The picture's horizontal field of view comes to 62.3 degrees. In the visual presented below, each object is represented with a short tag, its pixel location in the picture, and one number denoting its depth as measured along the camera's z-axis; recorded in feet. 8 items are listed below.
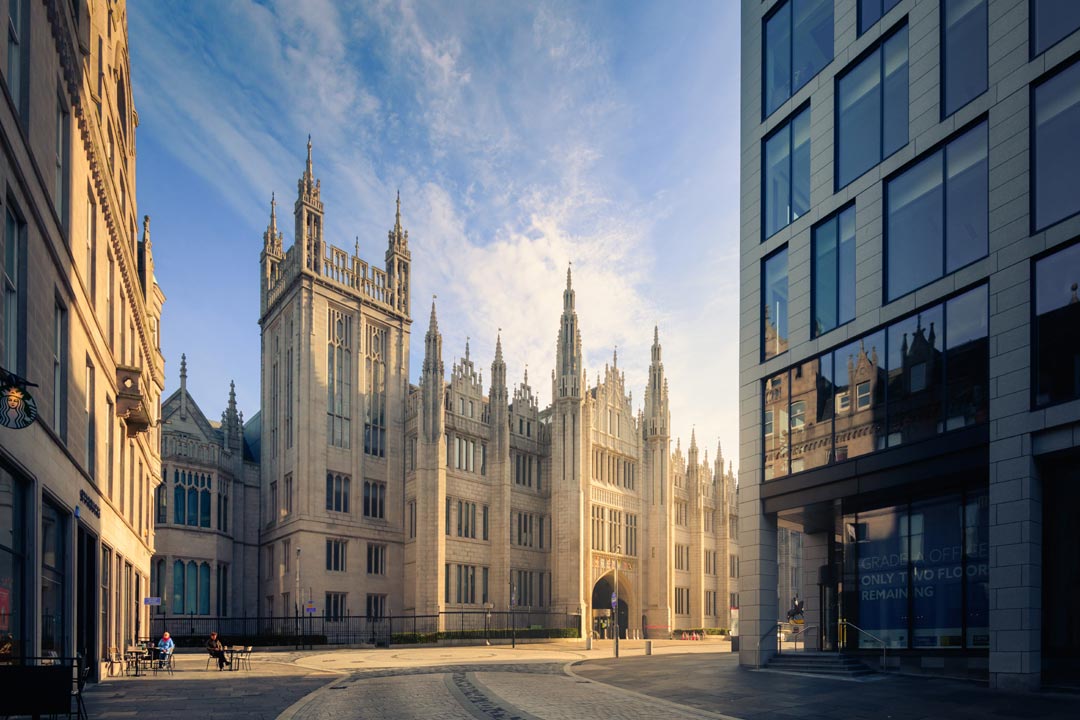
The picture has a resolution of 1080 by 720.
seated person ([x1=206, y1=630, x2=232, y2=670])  97.81
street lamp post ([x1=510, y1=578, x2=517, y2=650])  155.59
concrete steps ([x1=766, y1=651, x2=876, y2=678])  73.82
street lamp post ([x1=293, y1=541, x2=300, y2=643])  168.58
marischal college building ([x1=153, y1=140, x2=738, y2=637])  178.19
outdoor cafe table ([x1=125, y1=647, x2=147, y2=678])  93.56
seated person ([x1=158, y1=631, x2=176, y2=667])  97.30
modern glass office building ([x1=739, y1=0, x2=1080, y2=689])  59.88
